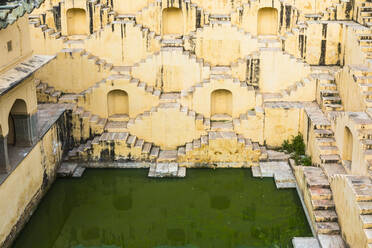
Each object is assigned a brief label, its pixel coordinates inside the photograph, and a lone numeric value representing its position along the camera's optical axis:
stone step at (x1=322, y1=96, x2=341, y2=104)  15.59
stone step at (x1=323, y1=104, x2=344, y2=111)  15.40
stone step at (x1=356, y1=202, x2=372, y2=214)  10.82
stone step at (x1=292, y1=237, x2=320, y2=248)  12.34
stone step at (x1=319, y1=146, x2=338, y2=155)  14.12
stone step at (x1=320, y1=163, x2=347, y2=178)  13.48
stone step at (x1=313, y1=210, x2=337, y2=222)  12.53
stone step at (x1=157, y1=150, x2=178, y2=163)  16.02
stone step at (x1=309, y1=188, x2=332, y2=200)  12.95
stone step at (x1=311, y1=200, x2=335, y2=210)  12.77
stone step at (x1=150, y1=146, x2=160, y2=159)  16.05
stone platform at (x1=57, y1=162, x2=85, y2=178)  15.59
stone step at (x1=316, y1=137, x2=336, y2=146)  14.34
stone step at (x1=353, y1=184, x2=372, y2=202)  11.02
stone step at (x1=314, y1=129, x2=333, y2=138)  14.60
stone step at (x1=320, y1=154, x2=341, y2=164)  13.91
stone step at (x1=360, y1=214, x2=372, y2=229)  10.56
